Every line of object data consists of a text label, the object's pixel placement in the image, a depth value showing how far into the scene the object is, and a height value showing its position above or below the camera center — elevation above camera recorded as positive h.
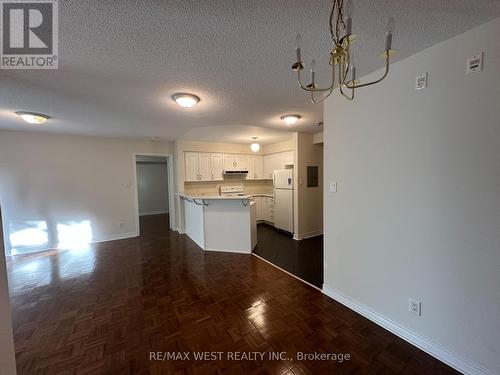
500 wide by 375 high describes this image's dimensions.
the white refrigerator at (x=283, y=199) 4.85 -0.41
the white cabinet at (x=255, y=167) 6.21 +0.49
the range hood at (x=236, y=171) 5.75 +0.35
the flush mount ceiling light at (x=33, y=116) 2.89 +1.01
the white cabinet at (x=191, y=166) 5.27 +0.47
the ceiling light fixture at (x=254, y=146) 5.12 +0.91
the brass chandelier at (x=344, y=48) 0.85 +0.62
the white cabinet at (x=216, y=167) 5.63 +0.46
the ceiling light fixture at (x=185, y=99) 2.34 +0.98
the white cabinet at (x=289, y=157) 5.34 +0.65
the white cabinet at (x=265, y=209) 5.82 -0.75
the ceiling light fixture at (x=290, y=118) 3.24 +1.02
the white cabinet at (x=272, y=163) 5.68 +0.57
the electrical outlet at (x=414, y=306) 1.69 -1.05
